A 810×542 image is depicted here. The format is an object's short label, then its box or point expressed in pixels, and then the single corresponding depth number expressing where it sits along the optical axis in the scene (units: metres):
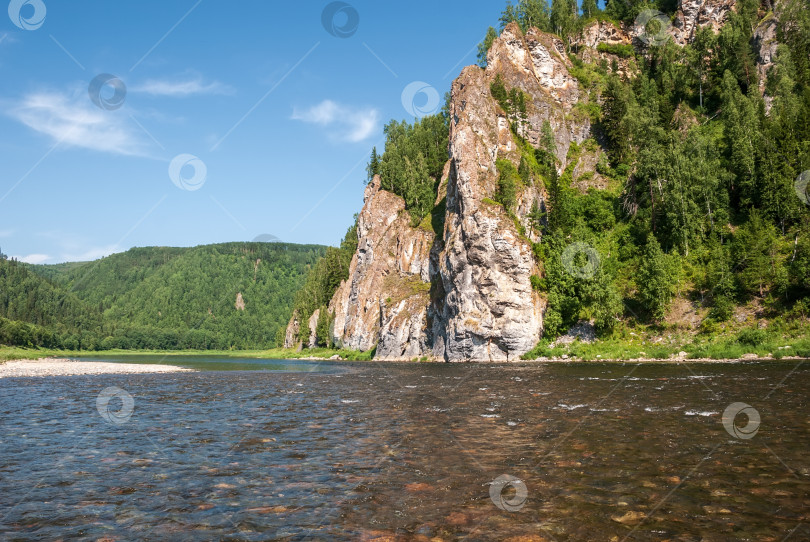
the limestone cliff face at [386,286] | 87.50
